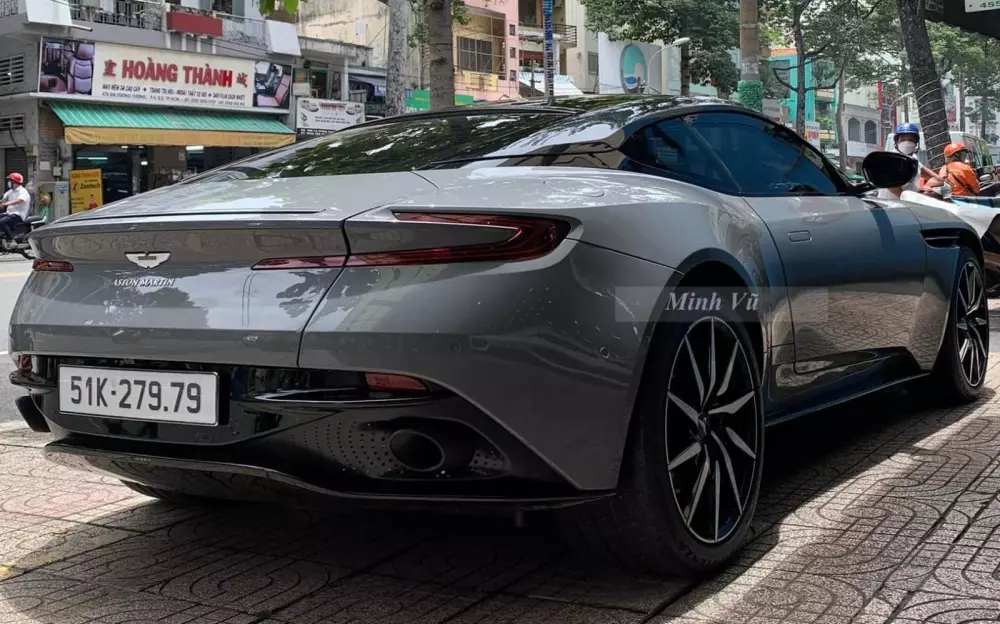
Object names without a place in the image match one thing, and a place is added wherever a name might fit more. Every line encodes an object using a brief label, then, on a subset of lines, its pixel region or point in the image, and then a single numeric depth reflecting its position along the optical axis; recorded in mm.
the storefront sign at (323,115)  30812
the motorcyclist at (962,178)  10117
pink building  40719
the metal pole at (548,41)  7095
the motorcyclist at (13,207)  19141
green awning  25141
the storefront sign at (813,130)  69625
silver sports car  2422
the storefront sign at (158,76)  24938
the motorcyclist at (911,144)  9195
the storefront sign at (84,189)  25094
